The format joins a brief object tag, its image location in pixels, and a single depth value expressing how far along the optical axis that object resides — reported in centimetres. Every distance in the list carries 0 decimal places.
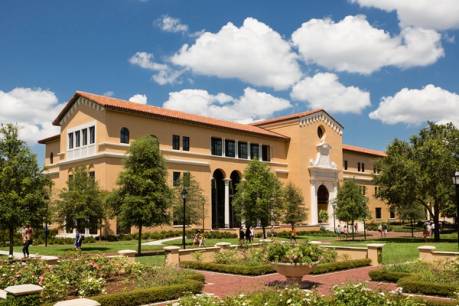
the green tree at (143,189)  2731
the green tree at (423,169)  3547
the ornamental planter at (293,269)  1400
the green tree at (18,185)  2541
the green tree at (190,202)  3622
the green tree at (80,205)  2991
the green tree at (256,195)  3709
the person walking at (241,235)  3338
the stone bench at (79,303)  726
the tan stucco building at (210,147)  3919
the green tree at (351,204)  4241
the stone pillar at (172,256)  1998
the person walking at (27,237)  2423
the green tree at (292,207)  4566
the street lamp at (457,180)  1926
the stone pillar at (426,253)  1906
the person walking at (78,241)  2780
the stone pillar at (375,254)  2092
